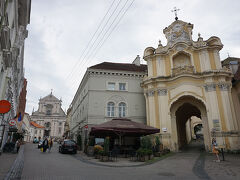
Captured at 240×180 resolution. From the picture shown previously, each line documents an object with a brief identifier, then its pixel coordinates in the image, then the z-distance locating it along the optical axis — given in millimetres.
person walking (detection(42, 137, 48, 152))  21578
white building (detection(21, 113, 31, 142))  63412
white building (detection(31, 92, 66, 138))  86062
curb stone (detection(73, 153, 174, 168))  12031
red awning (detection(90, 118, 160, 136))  15023
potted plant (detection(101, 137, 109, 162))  14516
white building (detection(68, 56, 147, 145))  25219
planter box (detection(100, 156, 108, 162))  14406
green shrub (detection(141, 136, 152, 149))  16031
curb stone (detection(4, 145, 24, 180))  8108
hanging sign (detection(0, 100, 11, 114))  8254
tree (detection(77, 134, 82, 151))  27234
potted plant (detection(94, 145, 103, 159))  16103
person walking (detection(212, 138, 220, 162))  13589
